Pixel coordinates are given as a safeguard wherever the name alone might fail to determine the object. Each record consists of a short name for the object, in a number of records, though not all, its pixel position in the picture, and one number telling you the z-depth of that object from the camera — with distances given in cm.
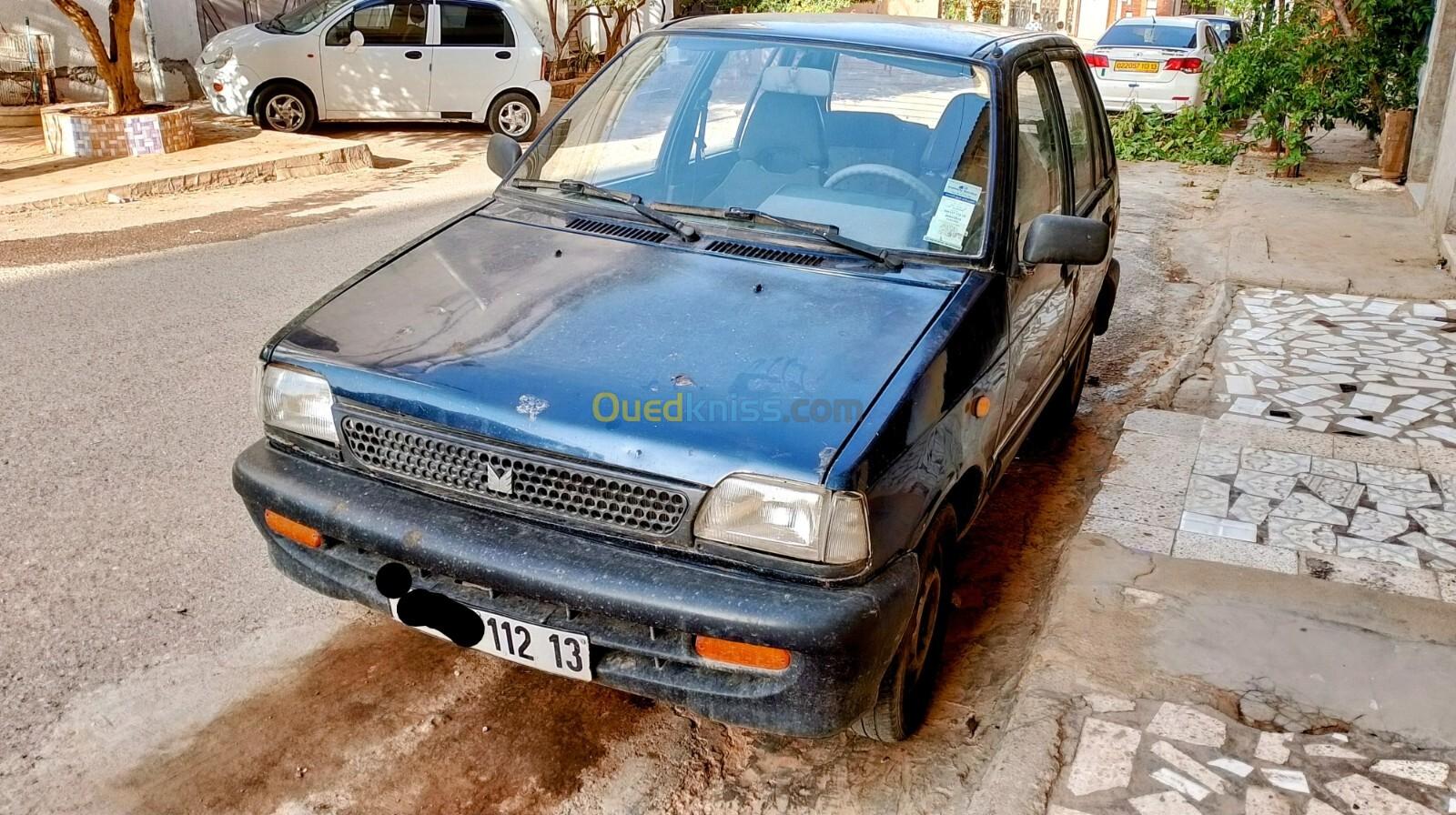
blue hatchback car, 240
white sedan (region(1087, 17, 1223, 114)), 1439
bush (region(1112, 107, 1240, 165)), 1332
